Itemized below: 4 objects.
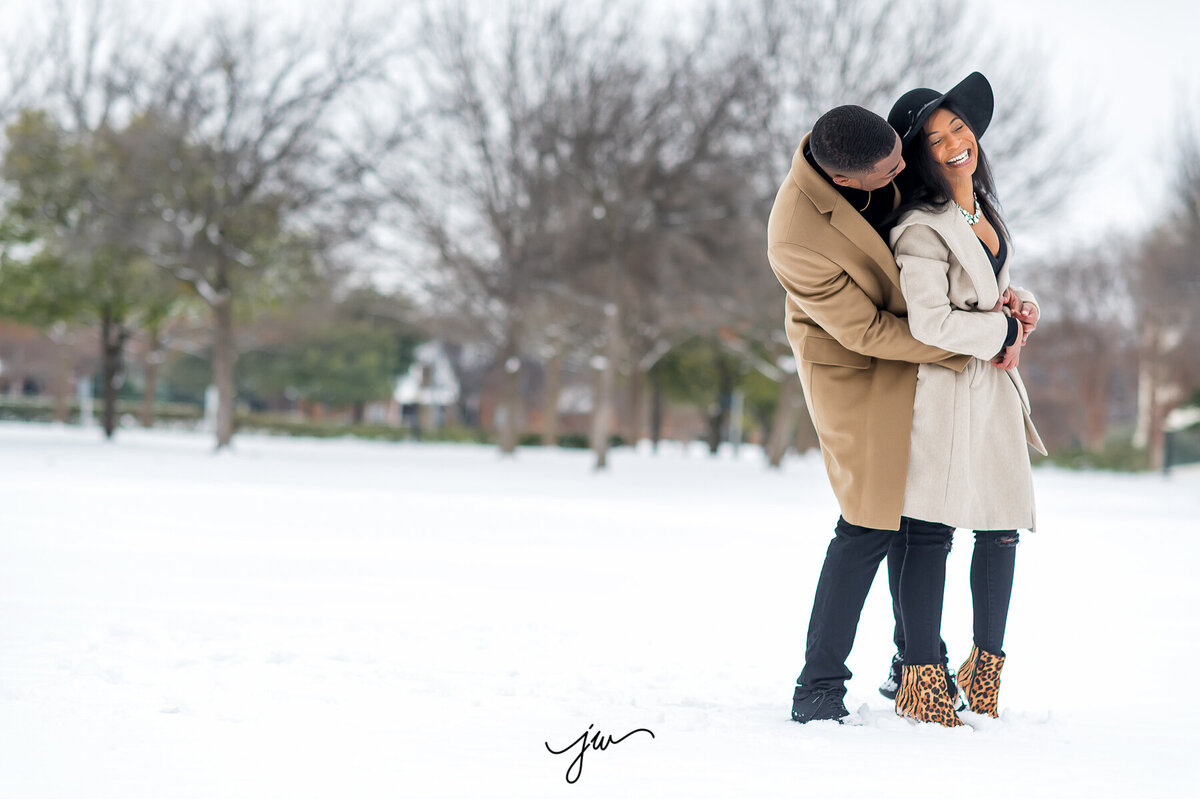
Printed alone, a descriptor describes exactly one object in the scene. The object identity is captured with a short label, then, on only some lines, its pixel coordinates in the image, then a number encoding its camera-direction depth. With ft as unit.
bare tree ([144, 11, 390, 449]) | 118.32
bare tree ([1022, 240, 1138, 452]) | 231.50
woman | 17.76
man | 17.42
